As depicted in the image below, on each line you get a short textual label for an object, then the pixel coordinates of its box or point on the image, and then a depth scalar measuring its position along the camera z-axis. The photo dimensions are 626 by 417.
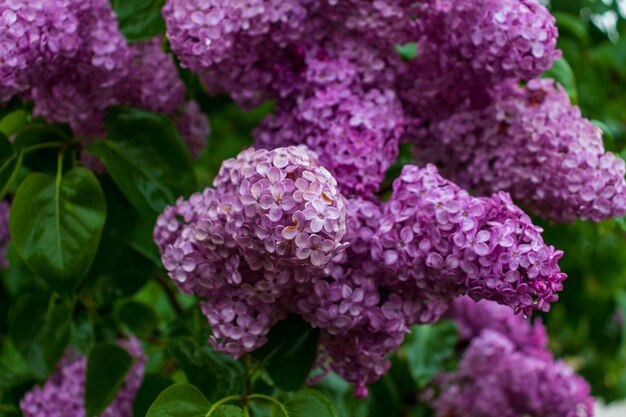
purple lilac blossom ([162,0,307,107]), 1.03
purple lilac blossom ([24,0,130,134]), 1.05
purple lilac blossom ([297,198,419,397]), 0.99
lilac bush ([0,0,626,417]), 0.95
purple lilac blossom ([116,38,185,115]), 1.12
